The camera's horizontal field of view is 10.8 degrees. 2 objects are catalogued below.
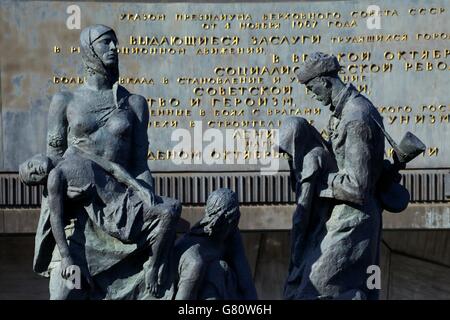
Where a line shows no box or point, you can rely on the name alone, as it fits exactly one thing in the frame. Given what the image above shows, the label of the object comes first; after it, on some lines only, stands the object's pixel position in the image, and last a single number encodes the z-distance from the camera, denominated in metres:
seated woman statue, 17.16
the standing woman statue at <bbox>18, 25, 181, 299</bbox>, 17.14
